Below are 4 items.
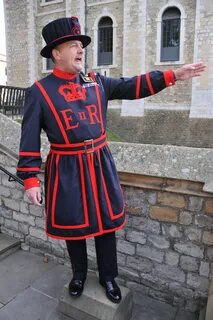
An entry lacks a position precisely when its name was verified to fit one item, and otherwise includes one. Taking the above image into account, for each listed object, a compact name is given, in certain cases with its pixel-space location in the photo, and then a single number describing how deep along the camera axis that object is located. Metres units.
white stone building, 13.14
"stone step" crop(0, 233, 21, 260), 2.94
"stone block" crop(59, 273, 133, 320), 1.98
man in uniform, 1.75
